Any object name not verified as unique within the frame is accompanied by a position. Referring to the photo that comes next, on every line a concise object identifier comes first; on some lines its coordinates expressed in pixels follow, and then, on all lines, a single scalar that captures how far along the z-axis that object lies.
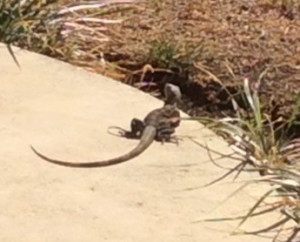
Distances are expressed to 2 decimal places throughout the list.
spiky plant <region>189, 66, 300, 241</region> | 4.86
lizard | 5.20
